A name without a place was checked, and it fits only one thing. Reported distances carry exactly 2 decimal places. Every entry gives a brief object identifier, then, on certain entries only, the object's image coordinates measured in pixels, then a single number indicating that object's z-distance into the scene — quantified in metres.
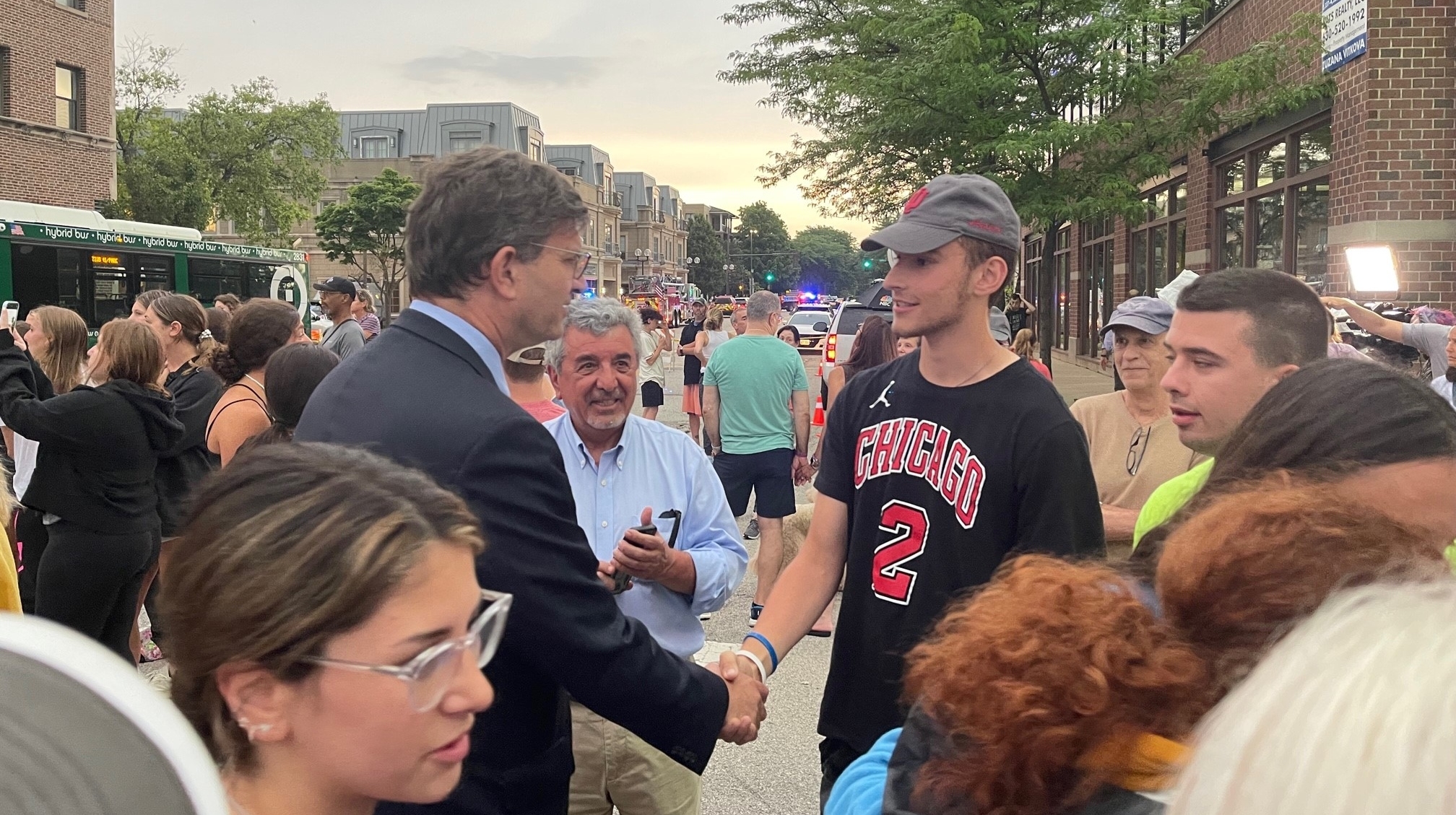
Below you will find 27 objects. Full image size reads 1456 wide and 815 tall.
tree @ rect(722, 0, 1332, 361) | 14.12
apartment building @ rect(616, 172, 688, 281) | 128.38
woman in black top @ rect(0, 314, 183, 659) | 5.02
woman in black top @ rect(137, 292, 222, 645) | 5.62
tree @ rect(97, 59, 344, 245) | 39.22
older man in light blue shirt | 3.17
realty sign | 11.84
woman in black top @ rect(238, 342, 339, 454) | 4.16
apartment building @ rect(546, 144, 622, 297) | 109.81
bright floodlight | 8.16
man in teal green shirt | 8.47
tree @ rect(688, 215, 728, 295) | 134.38
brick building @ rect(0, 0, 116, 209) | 28.38
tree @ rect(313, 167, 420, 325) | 59.16
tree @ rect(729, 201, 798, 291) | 136.00
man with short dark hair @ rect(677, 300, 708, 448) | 13.66
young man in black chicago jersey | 2.68
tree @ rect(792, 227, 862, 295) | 161.75
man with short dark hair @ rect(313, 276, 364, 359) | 9.74
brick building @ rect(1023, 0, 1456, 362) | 11.53
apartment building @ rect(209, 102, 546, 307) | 96.81
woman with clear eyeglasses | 1.43
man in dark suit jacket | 2.03
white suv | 14.79
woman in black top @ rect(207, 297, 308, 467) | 4.89
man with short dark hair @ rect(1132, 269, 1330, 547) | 2.74
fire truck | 60.38
